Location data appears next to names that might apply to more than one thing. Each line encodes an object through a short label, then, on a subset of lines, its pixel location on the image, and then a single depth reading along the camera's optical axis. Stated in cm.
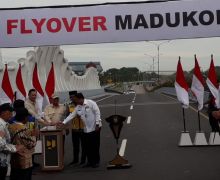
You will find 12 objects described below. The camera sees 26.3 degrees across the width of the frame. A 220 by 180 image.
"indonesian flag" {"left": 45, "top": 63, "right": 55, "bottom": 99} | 1138
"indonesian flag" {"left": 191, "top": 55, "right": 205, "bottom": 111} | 1251
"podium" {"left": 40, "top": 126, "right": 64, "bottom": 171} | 1021
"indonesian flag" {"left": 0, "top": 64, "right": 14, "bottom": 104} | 1099
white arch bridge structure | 4174
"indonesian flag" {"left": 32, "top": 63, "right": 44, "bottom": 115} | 1125
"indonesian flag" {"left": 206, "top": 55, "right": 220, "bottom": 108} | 1159
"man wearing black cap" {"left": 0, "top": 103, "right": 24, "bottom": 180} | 600
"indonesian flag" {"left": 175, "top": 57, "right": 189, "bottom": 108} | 1284
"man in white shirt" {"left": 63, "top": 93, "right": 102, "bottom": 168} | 1035
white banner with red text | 899
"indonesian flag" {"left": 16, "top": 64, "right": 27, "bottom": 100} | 1166
